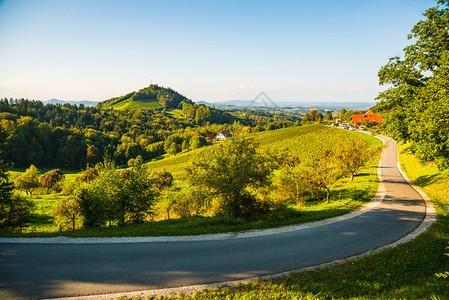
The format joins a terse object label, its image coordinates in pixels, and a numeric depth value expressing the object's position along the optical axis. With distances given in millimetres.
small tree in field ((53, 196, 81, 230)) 16703
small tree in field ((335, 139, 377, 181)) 28031
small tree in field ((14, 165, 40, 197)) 43219
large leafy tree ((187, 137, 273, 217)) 16531
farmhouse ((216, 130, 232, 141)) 145375
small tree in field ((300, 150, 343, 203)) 21469
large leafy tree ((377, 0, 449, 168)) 15477
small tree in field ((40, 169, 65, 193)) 46469
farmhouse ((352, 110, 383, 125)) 96562
